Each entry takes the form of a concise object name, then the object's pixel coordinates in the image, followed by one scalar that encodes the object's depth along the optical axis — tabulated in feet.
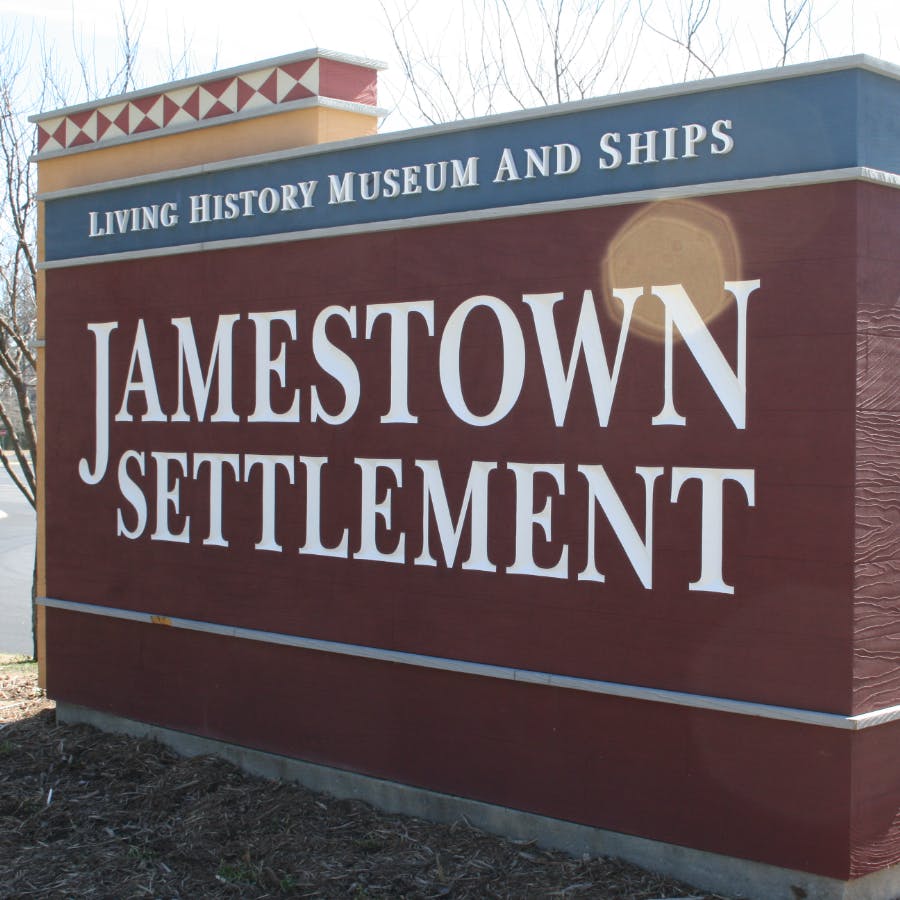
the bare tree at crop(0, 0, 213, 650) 38.88
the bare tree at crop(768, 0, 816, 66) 30.04
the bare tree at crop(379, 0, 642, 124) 33.55
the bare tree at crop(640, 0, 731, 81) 30.99
